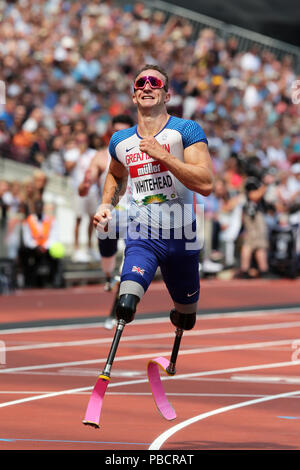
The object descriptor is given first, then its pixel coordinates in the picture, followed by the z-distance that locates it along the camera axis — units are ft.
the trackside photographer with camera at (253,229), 76.64
